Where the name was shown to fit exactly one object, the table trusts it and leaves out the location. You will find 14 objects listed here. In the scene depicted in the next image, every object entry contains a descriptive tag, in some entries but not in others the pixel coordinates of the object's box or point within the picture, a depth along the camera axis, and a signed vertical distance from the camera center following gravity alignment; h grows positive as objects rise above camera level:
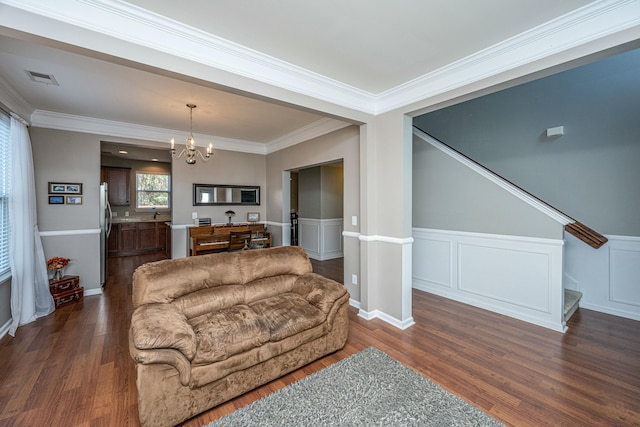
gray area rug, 1.74 -1.35
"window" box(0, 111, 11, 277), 2.91 +0.24
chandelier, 3.53 +0.82
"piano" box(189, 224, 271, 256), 4.67 -0.51
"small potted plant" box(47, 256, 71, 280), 3.76 -0.75
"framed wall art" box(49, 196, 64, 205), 3.90 +0.16
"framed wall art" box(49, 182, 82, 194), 3.91 +0.35
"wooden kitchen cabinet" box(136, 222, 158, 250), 7.10 -0.65
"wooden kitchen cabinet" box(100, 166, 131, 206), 6.76 +0.70
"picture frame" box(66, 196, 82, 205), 4.02 +0.17
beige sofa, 1.67 -0.87
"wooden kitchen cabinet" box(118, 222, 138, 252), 6.85 -0.67
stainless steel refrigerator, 4.32 -0.26
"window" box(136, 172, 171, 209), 7.32 +0.57
